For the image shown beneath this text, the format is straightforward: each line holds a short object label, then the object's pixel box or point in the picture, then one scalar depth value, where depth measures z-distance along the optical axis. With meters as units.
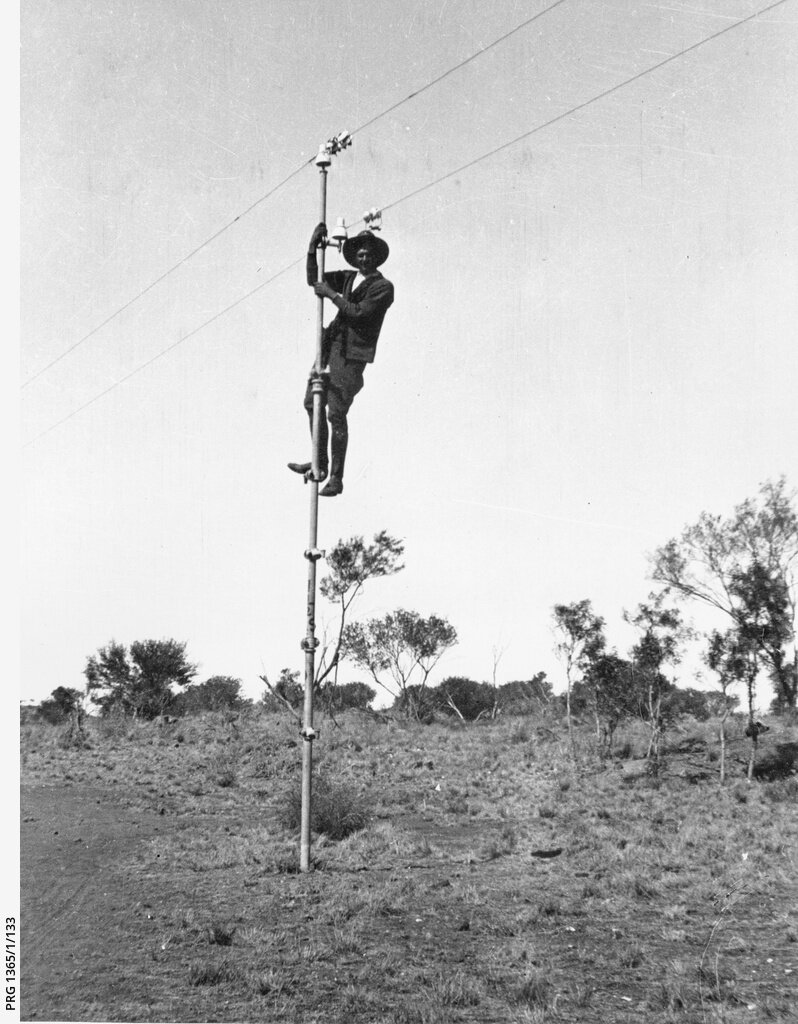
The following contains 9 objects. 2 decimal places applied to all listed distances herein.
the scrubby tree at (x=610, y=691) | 21.88
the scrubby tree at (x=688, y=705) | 22.72
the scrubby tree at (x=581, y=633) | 23.41
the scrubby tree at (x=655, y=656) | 21.16
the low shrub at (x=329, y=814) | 9.92
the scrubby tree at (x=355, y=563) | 20.03
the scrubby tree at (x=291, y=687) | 23.41
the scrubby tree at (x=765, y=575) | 20.31
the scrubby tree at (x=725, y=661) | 20.55
